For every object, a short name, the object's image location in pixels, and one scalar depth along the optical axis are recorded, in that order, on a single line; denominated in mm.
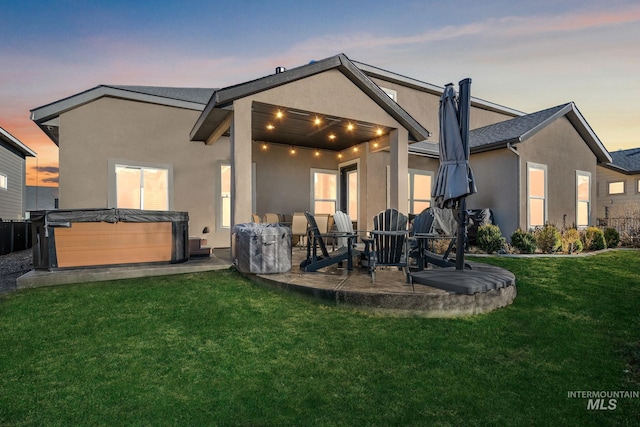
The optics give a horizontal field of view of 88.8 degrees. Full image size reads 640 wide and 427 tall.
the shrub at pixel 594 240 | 9234
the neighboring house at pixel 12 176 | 16328
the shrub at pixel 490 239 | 8383
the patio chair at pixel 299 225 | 8367
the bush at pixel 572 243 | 8656
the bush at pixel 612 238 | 9867
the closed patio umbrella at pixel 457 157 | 4645
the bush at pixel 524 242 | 8344
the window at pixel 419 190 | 10914
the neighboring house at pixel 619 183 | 16125
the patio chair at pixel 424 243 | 5000
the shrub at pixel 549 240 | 8445
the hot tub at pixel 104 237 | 5168
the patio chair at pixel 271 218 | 8738
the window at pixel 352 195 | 10330
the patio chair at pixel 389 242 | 4465
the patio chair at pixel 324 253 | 4969
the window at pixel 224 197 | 8711
